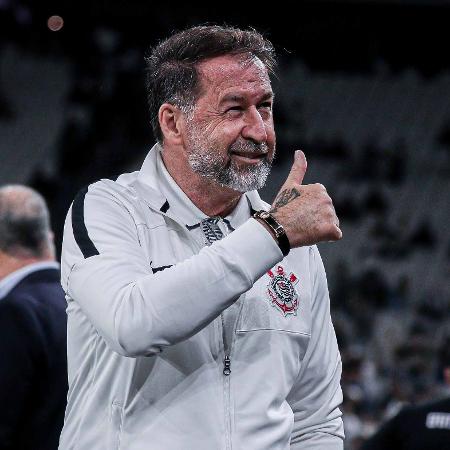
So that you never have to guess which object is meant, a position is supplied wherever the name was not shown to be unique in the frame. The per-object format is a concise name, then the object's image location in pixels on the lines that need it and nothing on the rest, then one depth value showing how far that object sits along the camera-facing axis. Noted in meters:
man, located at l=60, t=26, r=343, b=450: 3.24
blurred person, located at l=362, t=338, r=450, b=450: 7.24
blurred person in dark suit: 5.52
